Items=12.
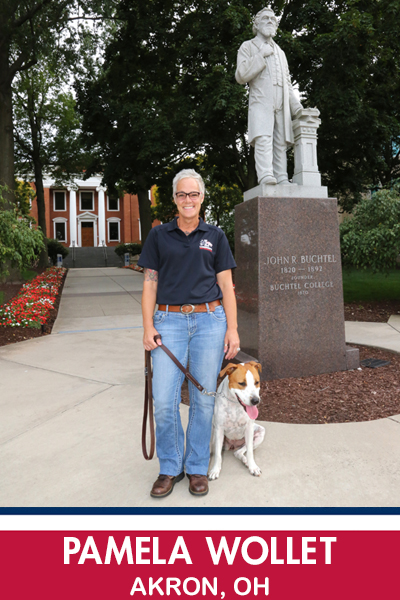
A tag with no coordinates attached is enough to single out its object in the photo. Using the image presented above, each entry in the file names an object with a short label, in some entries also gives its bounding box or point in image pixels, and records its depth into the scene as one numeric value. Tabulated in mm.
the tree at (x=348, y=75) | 13555
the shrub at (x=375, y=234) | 9602
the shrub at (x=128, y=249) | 40000
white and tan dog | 2871
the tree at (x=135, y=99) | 16750
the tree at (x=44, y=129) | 26078
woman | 2770
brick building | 53875
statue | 5816
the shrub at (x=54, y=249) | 37156
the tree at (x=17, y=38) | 14367
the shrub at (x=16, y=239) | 8172
